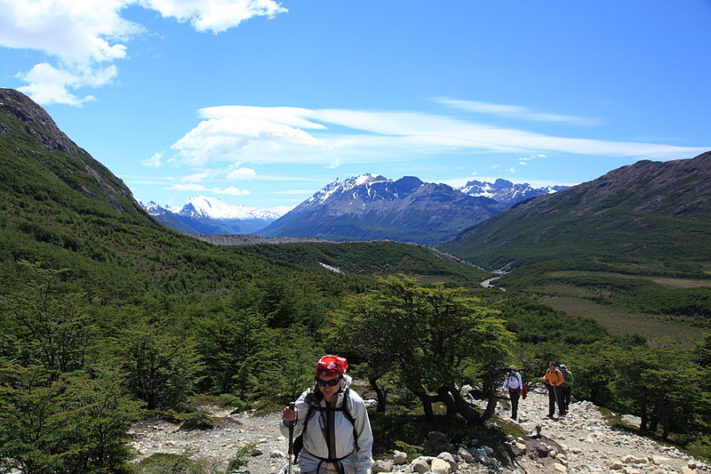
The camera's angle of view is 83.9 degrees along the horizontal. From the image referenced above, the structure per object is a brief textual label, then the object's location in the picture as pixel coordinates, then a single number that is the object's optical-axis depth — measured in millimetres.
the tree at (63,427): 8383
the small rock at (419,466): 11188
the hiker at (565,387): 21672
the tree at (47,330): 15836
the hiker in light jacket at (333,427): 6051
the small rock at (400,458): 12047
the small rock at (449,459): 12274
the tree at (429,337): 15727
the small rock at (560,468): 14197
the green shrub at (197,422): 16266
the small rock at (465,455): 13166
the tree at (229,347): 25188
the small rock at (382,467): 11573
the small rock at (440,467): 11262
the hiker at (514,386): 19969
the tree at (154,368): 18359
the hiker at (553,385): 21531
